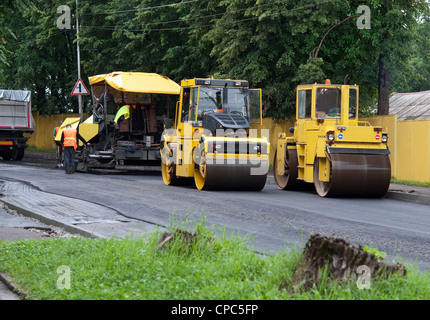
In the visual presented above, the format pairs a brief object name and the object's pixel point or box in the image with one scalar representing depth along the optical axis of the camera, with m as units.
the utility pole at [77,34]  38.89
